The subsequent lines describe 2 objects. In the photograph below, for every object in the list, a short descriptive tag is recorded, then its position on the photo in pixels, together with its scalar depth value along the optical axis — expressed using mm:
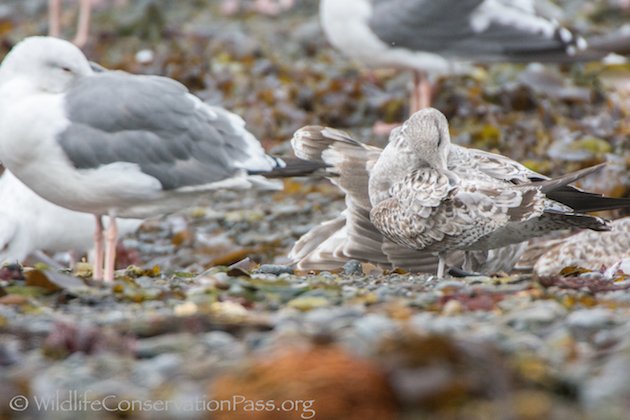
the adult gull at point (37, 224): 14148
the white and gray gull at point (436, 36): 18766
